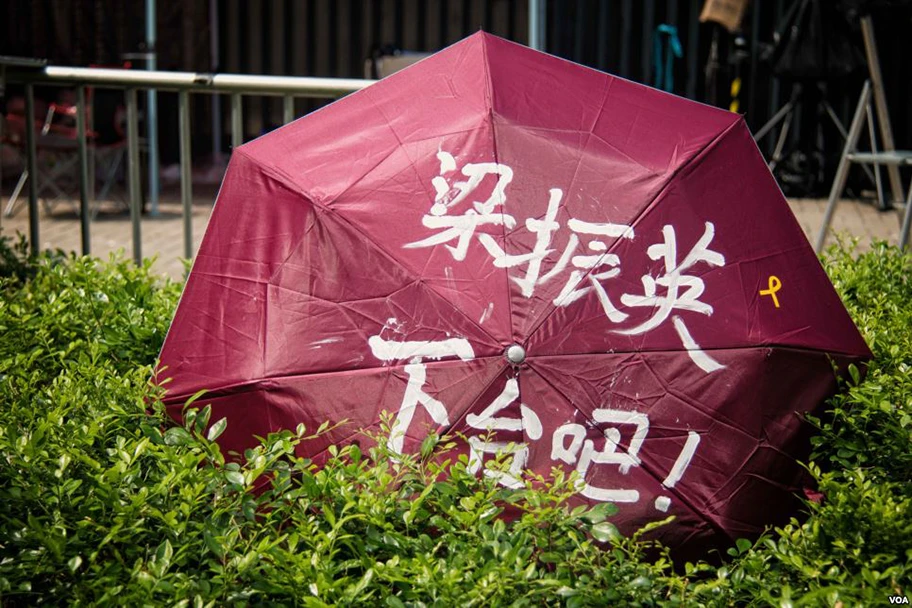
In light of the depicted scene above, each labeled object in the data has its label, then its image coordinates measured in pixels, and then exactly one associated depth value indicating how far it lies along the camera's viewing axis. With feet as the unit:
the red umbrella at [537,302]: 8.48
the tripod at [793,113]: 33.58
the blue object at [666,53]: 36.58
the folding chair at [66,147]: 31.68
